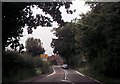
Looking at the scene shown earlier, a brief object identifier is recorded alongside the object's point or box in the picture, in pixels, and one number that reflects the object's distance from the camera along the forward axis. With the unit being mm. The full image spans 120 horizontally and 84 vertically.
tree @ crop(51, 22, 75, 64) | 52951
